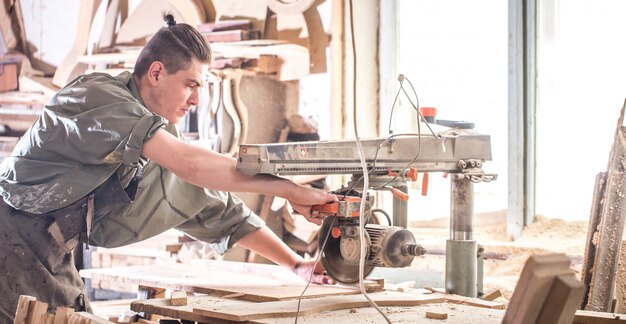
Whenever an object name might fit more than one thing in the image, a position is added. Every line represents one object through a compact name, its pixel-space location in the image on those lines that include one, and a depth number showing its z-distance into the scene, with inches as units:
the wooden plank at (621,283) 103.0
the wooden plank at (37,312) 80.3
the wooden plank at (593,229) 104.7
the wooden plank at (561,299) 57.8
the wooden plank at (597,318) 77.0
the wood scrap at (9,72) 203.8
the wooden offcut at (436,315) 82.7
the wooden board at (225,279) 98.3
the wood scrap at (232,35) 163.2
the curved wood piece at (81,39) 195.3
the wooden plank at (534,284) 57.7
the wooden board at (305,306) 80.0
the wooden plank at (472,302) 93.5
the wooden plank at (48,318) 79.4
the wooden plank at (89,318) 74.9
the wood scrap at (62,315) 77.7
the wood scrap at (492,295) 104.9
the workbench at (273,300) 82.3
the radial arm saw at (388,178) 90.1
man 92.9
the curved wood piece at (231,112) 163.2
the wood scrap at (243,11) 167.6
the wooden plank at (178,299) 86.3
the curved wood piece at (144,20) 179.2
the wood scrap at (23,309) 81.7
